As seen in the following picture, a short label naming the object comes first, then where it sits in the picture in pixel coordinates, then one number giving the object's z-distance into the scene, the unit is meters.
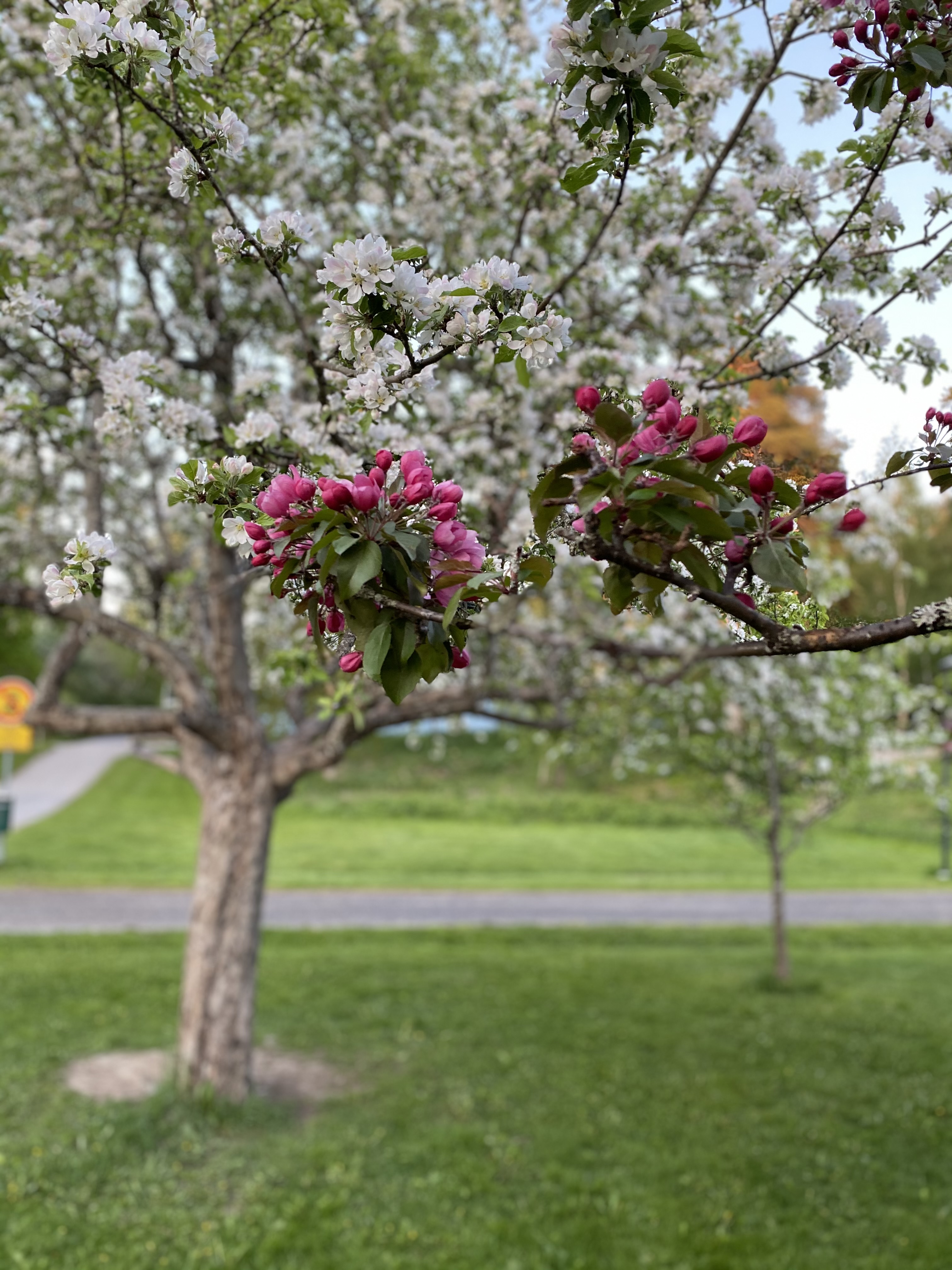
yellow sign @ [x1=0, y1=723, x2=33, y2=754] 15.02
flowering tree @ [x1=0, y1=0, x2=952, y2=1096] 1.59
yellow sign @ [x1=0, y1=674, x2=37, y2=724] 12.56
